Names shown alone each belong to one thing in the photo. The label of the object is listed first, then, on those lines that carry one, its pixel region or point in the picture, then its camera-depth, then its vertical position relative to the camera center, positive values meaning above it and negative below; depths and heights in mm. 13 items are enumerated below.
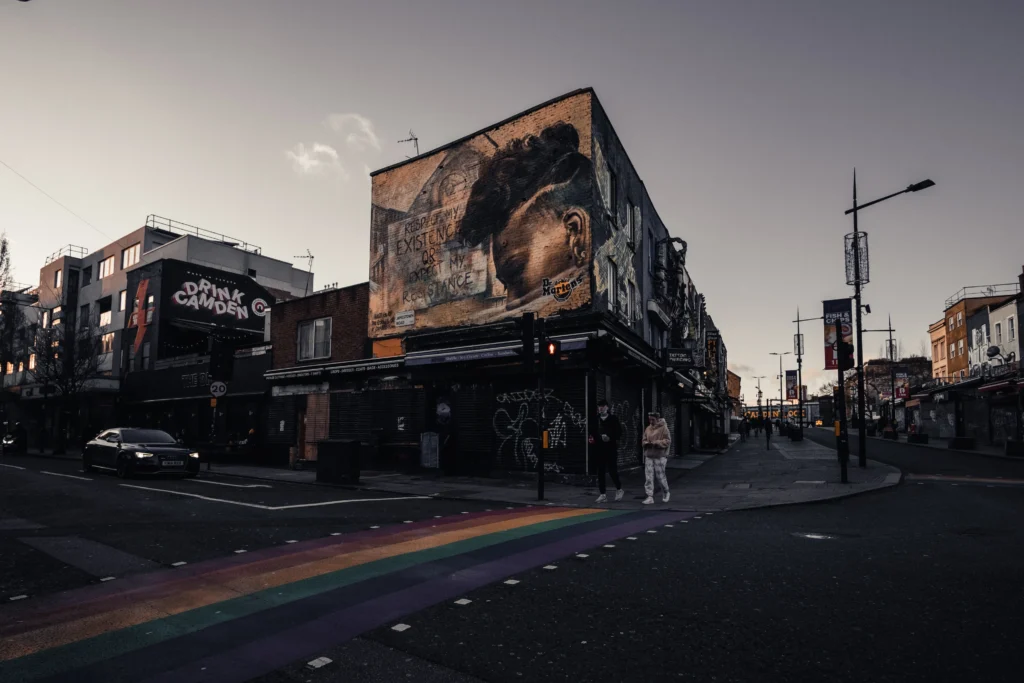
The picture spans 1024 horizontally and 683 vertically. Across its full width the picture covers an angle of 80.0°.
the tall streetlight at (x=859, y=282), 19062 +3888
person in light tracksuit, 12008 -1010
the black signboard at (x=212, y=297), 35906 +6012
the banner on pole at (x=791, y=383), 52594 +1460
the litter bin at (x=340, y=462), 16281 -1784
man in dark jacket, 12281 -930
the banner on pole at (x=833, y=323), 19430 +2619
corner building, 17328 +3602
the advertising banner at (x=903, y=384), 54025 +1468
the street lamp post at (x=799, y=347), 44156 +3841
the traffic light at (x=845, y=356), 17062 +1242
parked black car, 16203 -1639
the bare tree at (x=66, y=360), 33156 +1903
